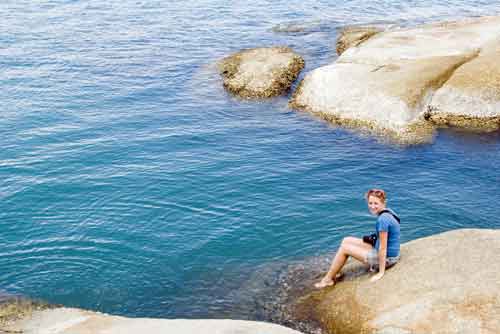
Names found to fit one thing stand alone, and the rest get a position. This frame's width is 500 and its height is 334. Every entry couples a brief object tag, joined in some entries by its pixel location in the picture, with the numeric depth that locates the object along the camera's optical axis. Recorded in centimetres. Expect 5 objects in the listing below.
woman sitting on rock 1559
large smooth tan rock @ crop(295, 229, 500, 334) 1366
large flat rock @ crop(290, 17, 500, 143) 3006
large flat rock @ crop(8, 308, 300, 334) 1412
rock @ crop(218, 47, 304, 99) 3584
